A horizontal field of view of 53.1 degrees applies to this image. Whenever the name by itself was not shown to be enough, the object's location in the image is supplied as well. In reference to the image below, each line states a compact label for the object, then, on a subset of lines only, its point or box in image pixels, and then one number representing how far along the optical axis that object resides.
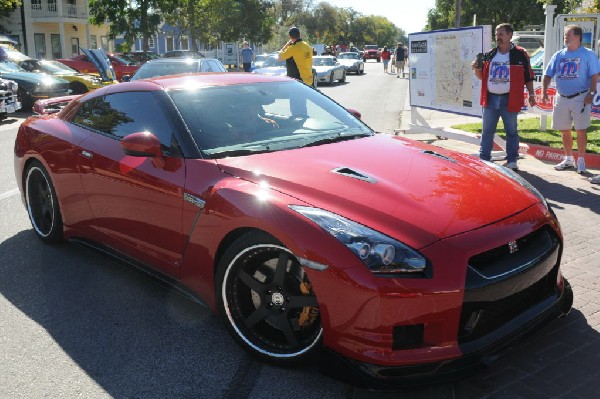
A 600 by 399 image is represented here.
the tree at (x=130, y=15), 36.53
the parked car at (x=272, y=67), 23.52
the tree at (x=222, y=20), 45.06
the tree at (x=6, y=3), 28.15
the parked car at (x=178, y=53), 27.16
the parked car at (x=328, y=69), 27.88
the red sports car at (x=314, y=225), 2.73
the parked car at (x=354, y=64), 39.14
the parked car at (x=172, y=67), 12.12
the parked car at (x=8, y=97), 14.36
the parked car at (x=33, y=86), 16.30
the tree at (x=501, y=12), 48.41
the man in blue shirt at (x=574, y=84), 7.40
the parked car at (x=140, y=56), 30.77
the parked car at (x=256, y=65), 26.06
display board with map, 9.49
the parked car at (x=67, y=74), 18.50
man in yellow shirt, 10.71
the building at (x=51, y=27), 46.75
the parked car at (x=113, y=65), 27.78
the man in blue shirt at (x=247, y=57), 26.31
